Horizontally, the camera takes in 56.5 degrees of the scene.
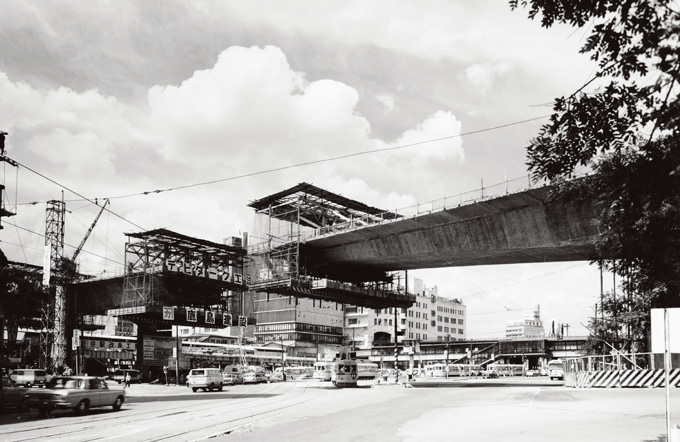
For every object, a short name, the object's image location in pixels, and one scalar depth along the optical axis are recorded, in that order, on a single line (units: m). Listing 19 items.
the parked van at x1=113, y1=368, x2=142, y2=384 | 73.88
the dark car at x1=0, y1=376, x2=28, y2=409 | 28.49
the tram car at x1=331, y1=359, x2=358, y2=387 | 57.56
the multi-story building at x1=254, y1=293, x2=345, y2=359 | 151.75
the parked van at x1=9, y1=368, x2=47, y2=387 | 58.06
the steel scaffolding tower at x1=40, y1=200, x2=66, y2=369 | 77.69
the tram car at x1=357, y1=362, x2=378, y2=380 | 93.06
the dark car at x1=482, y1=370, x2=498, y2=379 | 93.88
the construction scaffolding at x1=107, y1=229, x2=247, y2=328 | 77.19
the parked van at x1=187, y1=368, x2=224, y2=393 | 49.44
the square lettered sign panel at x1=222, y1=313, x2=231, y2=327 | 79.19
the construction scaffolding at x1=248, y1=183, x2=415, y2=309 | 59.38
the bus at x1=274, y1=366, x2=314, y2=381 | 103.18
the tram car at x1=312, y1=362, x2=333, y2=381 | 84.25
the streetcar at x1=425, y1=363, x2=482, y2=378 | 94.09
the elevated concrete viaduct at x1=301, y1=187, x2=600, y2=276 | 40.00
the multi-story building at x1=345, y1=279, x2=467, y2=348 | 165.50
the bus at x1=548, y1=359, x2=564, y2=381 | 72.69
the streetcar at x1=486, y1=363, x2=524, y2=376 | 101.62
